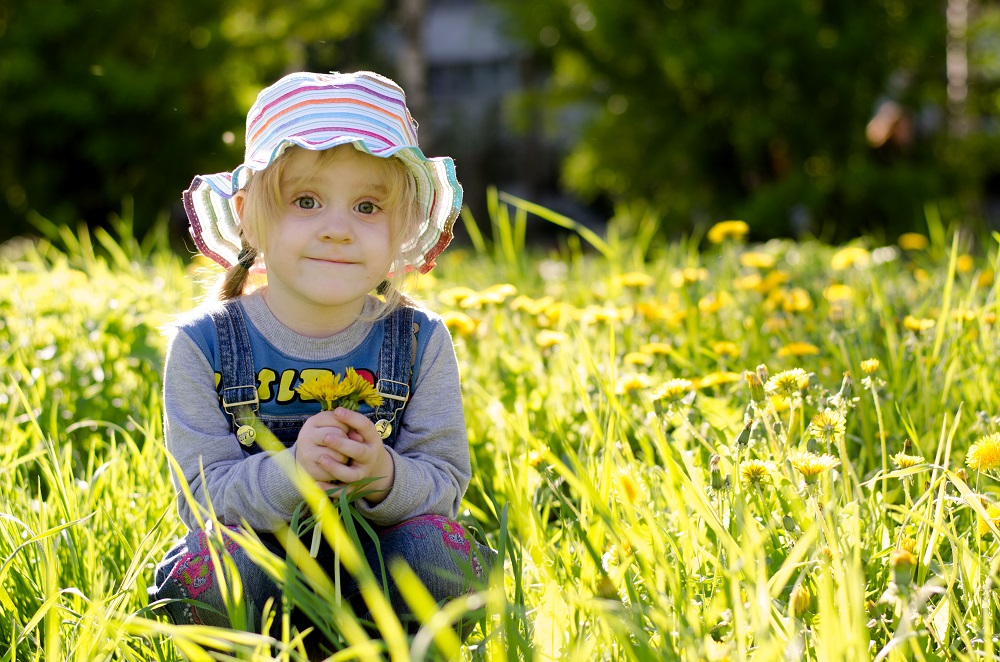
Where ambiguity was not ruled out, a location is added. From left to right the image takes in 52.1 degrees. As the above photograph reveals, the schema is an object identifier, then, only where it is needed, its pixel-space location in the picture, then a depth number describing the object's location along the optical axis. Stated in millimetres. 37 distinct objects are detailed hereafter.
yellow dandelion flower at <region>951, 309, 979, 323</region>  2088
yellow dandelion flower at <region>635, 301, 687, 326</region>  2543
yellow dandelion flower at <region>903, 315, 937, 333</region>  2022
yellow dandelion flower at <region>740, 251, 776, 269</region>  2931
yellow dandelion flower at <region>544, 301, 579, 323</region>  2507
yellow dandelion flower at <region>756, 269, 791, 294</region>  2732
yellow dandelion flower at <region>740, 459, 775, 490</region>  1391
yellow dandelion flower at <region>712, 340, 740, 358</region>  2127
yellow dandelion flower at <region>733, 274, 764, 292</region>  2743
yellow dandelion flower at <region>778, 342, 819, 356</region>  2088
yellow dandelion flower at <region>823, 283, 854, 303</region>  2677
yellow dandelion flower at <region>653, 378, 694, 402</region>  1652
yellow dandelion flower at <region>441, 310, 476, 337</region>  2287
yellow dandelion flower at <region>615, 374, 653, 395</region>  1906
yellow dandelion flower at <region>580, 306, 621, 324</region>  2246
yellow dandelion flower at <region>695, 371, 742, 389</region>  1872
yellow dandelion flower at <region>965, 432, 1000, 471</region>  1329
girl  1446
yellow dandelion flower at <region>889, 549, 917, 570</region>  1009
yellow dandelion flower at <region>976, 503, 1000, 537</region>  1348
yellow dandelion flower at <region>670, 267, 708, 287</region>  2762
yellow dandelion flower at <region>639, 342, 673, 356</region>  2148
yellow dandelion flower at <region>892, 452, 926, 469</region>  1414
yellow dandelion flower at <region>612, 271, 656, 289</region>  2643
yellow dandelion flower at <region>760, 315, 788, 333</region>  2492
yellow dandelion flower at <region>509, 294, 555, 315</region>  2514
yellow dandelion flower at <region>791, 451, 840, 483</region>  1315
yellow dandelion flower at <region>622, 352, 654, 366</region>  2133
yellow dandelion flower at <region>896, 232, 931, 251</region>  3762
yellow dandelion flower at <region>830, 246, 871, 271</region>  3064
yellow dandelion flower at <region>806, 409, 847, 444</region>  1448
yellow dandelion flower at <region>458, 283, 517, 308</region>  2336
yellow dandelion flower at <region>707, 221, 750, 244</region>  3055
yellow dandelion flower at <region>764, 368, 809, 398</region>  1537
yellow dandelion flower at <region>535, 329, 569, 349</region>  2162
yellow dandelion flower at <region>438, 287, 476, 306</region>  2465
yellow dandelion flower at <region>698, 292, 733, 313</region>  2648
